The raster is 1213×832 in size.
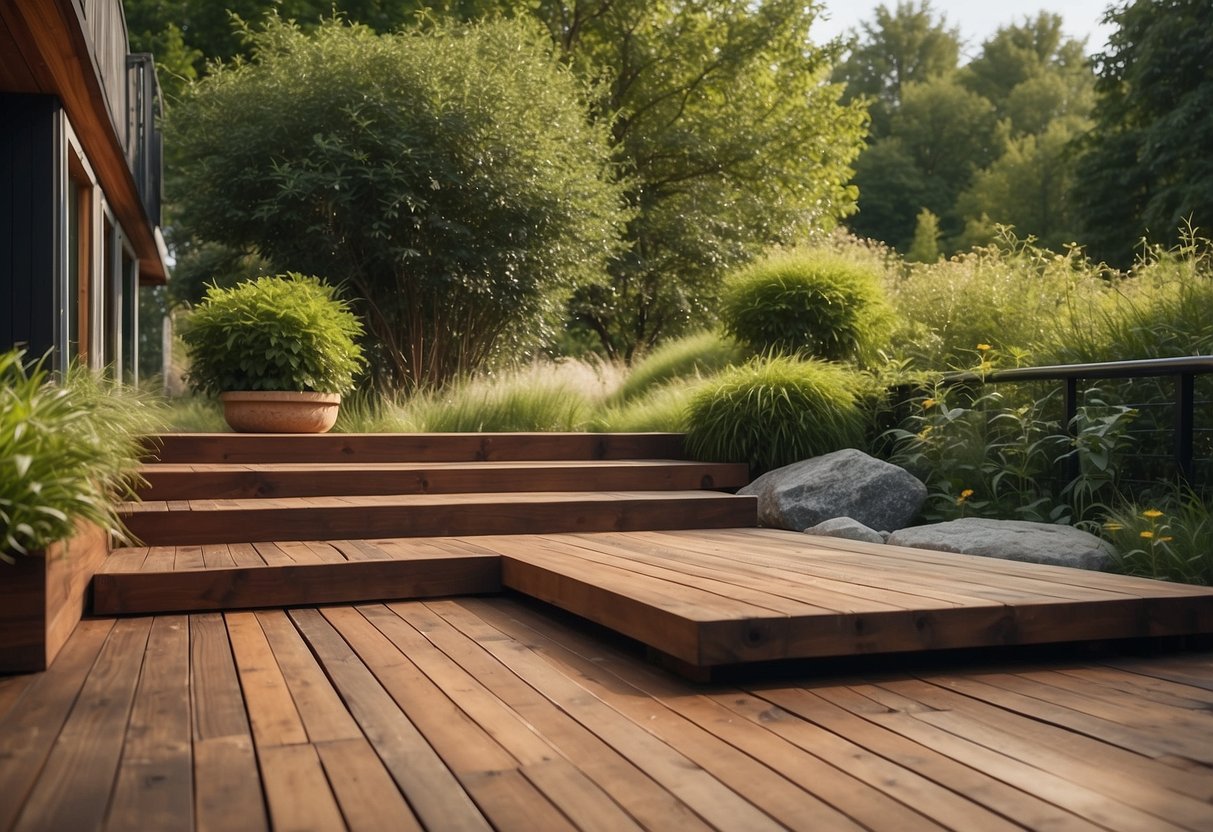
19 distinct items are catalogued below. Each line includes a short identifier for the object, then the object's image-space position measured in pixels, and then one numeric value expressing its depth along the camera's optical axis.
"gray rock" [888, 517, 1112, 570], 3.76
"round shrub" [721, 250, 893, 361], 6.54
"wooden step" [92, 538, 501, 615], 3.25
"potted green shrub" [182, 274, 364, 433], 5.43
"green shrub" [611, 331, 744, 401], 8.14
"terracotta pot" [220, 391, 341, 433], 5.38
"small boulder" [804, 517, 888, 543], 4.52
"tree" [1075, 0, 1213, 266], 15.96
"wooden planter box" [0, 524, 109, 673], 2.50
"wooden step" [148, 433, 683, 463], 5.00
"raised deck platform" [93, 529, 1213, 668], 2.50
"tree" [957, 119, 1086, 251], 25.75
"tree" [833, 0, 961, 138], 34.97
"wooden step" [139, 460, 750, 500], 4.41
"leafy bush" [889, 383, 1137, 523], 4.45
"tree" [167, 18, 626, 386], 8.45
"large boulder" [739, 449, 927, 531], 4.85
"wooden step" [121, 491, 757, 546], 3.97
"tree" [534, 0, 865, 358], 15.37
